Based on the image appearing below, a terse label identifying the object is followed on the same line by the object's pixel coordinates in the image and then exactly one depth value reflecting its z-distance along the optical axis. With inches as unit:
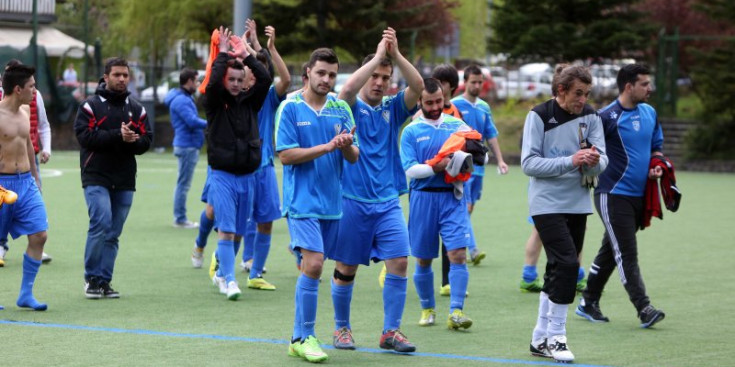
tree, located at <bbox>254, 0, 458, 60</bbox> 1540.4
